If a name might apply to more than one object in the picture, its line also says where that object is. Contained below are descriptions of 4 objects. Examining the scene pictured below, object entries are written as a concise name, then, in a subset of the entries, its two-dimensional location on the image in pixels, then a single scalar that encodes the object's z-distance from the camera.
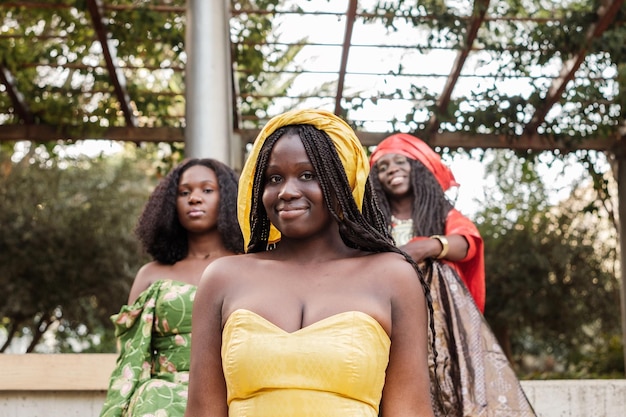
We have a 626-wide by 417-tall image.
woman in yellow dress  2.27
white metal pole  6.97
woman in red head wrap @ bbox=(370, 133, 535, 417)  4.24
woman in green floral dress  4.02
